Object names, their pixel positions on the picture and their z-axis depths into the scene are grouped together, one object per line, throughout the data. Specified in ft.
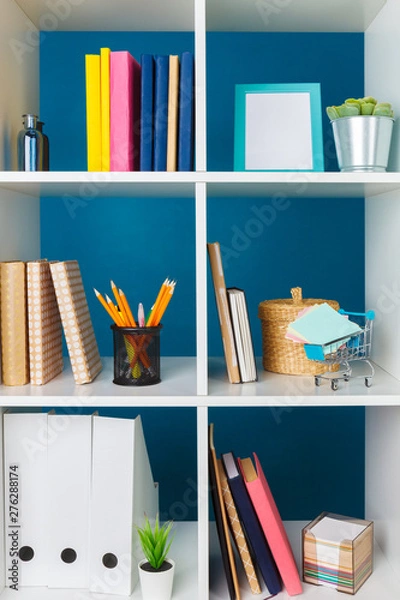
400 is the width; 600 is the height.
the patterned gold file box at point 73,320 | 4.69
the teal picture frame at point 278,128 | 4.78
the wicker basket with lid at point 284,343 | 5.05
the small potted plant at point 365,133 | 4.57
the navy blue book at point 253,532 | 4.68
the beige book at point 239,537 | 4.69
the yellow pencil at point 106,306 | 4.72
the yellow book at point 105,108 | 4.52
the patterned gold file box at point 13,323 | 4.64
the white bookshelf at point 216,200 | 4.42
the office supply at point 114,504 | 4.64
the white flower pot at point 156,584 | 4.48
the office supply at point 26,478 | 4.71
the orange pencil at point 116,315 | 4.80
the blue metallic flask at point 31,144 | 4.87
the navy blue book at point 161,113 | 4.52
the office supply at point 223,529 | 4.63
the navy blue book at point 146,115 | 4.52
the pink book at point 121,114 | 4.51
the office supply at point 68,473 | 4.68
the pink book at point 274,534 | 4.66
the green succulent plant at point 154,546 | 4.54
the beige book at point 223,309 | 4.73
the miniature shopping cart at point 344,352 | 4.63
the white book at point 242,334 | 4.75
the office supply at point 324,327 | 4.63
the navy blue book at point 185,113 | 4.49
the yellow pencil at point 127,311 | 4.81
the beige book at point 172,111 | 4.50
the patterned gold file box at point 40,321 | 4.66
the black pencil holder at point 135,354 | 4.76
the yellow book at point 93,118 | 4.55
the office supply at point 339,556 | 4.71
